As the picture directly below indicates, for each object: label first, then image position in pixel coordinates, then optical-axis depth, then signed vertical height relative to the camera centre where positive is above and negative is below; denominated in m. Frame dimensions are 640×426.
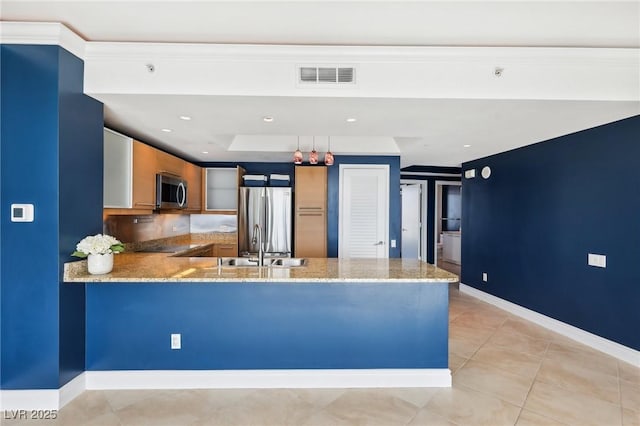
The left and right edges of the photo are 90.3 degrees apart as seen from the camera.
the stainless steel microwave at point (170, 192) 3.60 +0.24
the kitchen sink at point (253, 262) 3.21 -0.51
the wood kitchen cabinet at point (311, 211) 4.78 +0.02
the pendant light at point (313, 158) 3.34 +0.58
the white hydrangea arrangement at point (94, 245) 2.22 -0.24
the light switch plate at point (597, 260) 3.25 -0.48
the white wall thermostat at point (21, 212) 2.14 -0.01
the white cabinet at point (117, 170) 2.87 +0.39
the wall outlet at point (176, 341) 2.51 -1.02
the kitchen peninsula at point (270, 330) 2.48 -0.94
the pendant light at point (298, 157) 3.31 +0.58
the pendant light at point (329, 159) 3.42 +0.58
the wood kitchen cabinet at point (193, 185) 4.58 +0.41
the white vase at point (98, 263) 2.30 -0.38
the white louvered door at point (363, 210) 4.78 +0.04
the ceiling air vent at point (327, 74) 2.33 +1.02
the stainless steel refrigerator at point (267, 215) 4.88 -0.04
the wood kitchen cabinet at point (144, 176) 3.20 +0.37
